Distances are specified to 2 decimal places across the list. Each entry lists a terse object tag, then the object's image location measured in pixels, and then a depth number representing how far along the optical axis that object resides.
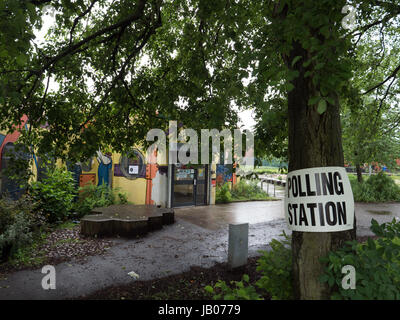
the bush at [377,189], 15.16
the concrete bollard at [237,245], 4.98
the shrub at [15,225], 5.20
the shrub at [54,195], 7.96
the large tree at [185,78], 2.05
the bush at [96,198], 9.26
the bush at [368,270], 1.83
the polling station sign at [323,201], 2.11
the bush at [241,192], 13.76
